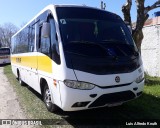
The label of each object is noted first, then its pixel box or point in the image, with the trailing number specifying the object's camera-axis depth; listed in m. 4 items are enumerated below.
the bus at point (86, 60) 2.94
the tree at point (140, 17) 6.36
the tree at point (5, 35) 49.18
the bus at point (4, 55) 17.17
